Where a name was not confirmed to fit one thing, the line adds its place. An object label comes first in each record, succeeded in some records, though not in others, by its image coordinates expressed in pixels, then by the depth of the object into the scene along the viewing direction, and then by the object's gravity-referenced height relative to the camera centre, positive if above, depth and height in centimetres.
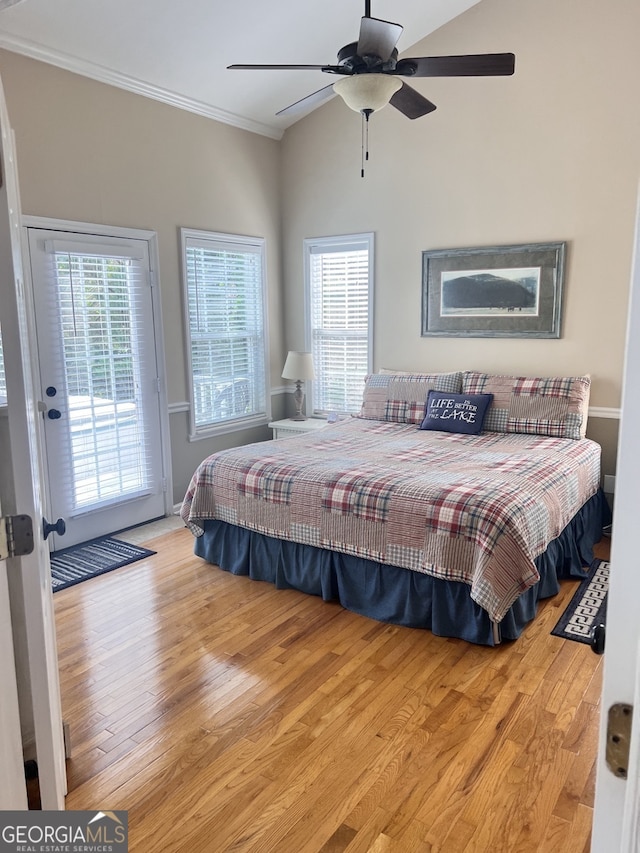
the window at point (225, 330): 487 -5
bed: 281 -93
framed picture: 445 +24
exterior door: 385 -35
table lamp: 539 -36
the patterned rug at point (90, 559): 370 -147
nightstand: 535 -88
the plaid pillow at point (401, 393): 464 -53
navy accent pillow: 429 -62
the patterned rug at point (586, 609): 296 -145
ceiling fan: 265 +113
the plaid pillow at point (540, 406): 413 -56
